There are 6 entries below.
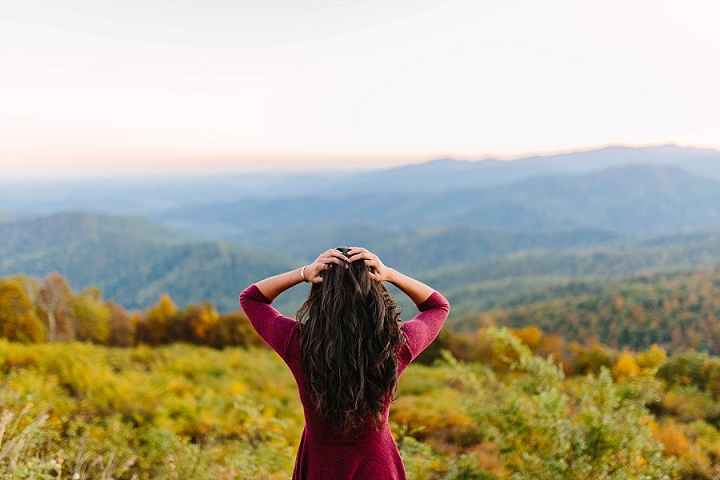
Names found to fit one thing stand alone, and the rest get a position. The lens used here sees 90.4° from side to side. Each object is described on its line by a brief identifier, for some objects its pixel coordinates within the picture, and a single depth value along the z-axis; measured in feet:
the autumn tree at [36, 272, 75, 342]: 56.08
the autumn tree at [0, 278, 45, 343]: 41.16
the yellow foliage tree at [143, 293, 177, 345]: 73.97
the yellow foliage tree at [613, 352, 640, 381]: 50.15
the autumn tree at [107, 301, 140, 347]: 68.77
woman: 5.80
